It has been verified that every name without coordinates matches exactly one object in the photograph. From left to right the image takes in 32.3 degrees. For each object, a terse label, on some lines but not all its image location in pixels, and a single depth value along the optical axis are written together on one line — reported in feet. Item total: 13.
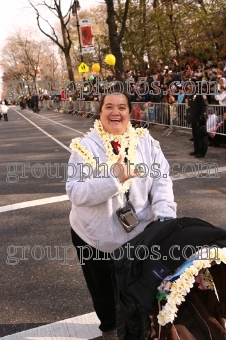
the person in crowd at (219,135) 34.30
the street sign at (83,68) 87.71
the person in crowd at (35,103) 138.00
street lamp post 94.25
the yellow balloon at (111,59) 63.36
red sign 80.33
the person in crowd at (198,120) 31.17
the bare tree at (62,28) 115.55
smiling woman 7.56
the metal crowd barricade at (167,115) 36.06
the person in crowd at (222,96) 35.70
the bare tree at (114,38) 60.80
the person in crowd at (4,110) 95.59
